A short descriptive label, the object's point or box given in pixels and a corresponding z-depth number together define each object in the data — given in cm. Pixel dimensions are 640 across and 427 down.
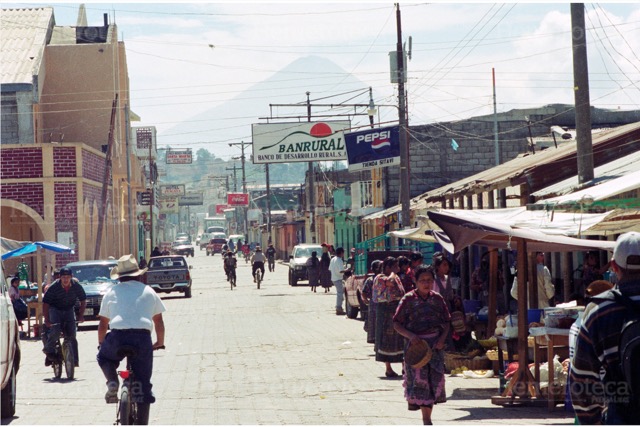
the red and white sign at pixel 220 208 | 16552
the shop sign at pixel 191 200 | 14906
